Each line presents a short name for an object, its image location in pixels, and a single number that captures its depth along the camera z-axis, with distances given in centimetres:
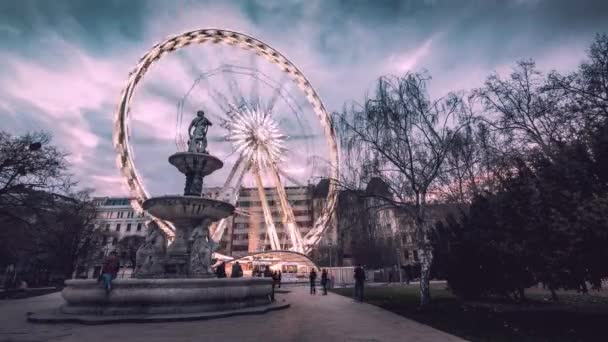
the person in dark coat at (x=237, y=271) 1402
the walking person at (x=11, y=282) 2270
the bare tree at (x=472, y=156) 1339
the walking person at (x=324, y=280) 2000
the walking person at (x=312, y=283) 2069
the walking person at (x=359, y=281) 1452
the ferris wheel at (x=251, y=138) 2330
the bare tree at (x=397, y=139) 1333
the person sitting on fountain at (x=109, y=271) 852
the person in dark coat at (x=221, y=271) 1466
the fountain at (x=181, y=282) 845
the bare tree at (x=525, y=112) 1419
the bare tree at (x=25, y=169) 1858
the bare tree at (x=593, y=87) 1166
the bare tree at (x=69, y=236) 2920
